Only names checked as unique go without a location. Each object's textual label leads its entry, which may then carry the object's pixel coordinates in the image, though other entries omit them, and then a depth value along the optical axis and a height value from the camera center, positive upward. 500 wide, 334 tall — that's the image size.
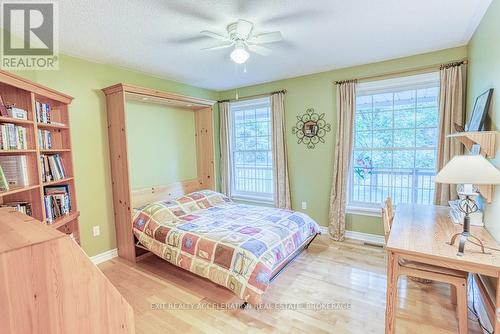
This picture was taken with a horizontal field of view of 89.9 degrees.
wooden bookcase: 1.93 +0.21
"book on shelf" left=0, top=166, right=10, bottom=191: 1.78 -0.21
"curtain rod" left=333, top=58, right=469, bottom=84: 2.85 +0.92
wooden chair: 1.64 -0.89
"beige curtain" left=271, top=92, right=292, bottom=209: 4.16 -0.10
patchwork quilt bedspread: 2.19 -0.93
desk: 1.45 -0.68
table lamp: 1.49 -0.19
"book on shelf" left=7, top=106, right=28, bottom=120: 1.96 +0.32
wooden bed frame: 3.04 -0.14
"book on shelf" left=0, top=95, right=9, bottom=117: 1.87 +0.33
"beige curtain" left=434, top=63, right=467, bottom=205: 2.84 +0.36
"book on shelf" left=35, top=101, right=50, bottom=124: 2.29 +0.38
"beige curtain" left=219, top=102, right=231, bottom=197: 4.80 -0.01
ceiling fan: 2.18 +1.03
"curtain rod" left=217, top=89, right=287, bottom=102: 4.14 +0.92
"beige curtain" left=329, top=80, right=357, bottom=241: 3.53 -0.13
